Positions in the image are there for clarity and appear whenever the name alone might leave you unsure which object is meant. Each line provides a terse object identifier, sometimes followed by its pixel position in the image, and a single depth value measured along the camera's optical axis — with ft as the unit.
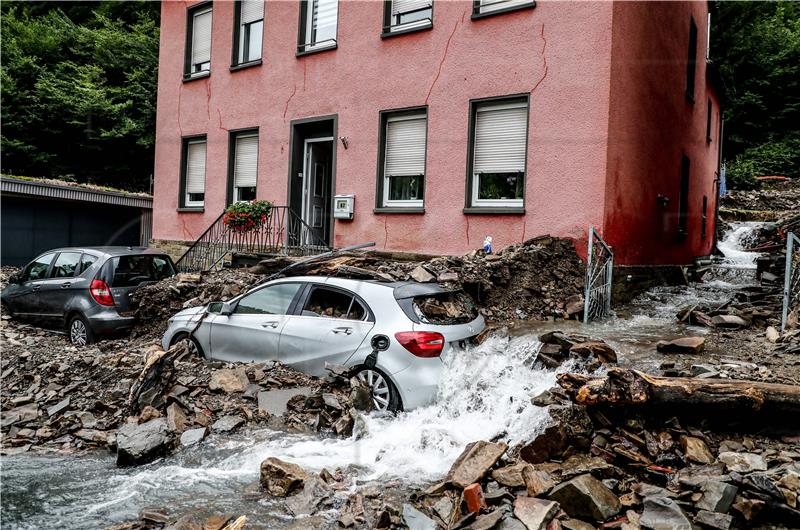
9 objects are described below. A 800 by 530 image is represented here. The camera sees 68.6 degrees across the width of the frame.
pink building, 32.63
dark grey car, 31.09
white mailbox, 40.60
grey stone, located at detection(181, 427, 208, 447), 19.24
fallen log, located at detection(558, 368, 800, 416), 15.67
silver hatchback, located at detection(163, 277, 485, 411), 19.80
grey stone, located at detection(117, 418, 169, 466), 17.87
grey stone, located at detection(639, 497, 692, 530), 12.48
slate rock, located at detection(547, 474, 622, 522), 13.09
